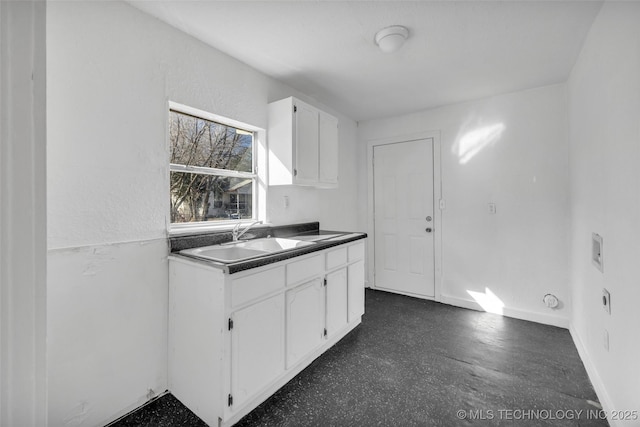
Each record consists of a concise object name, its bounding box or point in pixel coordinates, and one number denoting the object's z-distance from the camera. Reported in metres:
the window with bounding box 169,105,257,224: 1.97
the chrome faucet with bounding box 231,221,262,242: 2.10
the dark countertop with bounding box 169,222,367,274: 1.54
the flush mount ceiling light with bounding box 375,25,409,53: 1.84
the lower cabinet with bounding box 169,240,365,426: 1.48
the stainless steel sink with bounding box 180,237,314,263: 1.80
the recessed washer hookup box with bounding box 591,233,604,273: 1.71
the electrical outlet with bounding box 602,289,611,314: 1.58
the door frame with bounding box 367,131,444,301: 3.35
